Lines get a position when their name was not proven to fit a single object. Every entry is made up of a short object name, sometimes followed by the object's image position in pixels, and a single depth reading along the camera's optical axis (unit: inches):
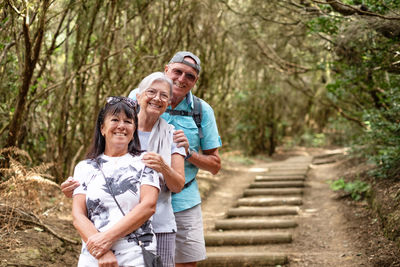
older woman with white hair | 105.5
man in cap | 123.0
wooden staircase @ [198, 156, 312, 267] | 224.7
